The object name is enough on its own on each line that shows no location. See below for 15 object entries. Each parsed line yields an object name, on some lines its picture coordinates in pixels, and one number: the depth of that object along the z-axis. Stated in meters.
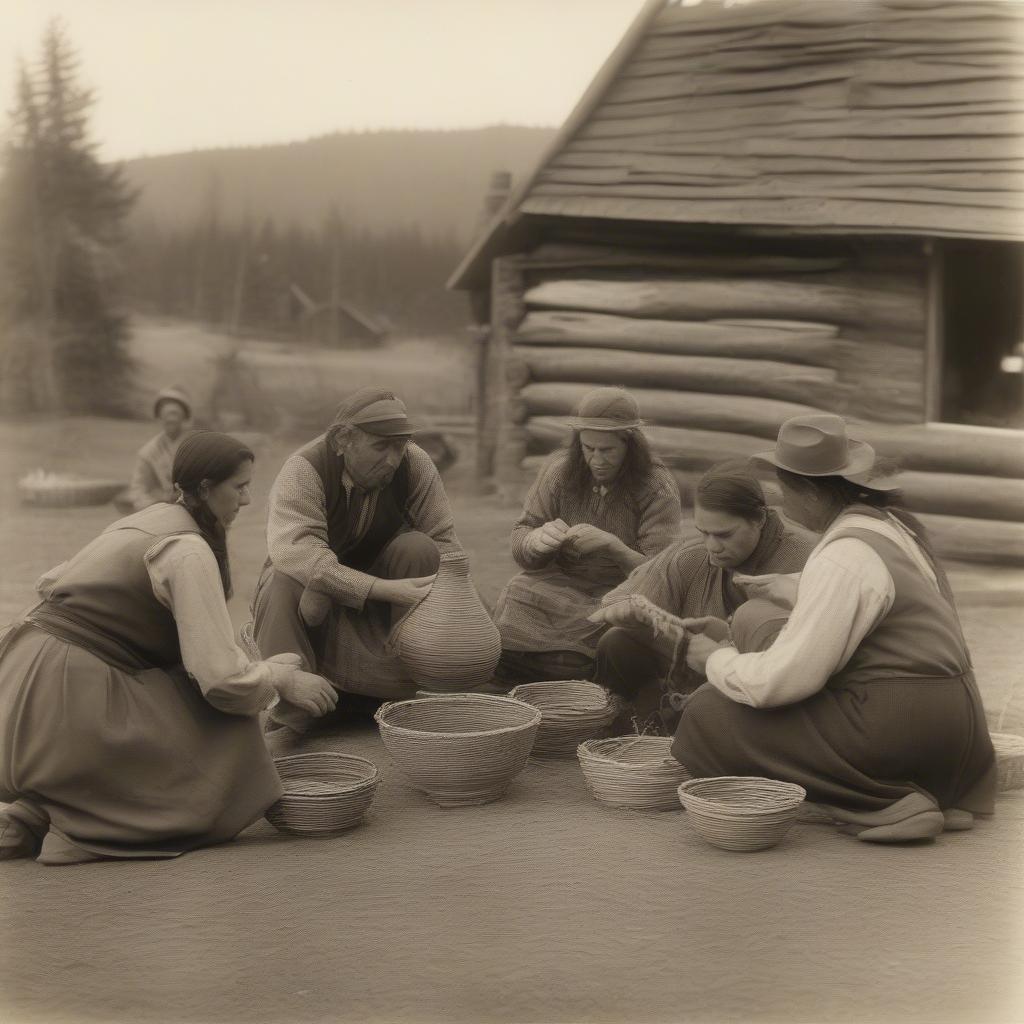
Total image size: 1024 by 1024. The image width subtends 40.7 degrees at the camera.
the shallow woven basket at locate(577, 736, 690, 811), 4.10
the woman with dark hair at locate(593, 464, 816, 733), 4.29
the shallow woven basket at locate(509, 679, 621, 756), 4.76
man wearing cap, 4.86
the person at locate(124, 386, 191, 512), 8.38
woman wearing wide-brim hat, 3.70
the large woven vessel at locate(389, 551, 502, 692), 4.68
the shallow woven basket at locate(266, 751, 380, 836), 3.88
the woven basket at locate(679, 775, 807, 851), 3.67
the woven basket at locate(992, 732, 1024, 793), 4.29
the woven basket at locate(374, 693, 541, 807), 4.09
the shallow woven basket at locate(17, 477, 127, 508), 11.59
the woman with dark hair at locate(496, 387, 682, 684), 5.19
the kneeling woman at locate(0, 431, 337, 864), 3.63
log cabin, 8.00
